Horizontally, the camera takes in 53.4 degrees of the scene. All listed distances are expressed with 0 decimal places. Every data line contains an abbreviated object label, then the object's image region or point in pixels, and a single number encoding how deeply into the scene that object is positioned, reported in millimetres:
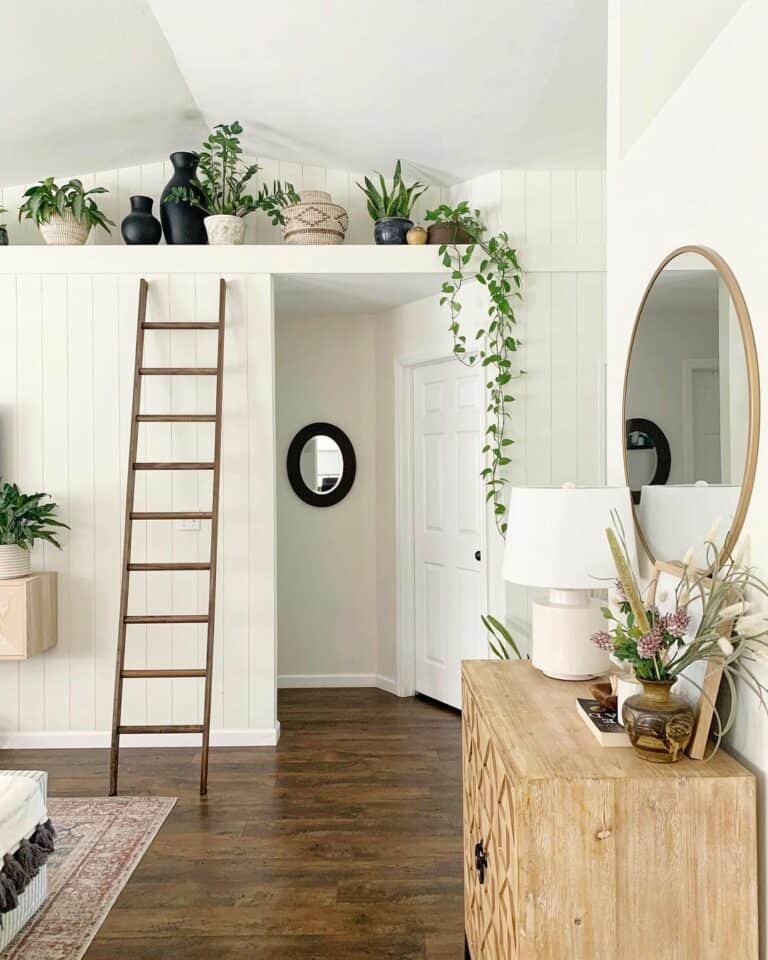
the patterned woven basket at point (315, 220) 3842
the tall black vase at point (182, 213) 3779
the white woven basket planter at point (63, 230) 3779
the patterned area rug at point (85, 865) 2236
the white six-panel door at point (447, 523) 4215
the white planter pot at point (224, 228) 3781
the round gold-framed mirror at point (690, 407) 1373
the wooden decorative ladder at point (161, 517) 3385
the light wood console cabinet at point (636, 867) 1227
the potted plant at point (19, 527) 3564
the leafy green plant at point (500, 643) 3172
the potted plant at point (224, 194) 3750
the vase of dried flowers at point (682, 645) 1253
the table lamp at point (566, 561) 1721
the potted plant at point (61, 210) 3729
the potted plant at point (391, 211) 3865
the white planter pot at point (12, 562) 3564
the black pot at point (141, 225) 3818
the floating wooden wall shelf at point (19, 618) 3490
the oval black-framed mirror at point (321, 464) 4953
